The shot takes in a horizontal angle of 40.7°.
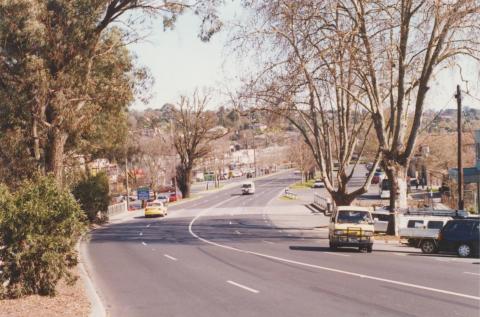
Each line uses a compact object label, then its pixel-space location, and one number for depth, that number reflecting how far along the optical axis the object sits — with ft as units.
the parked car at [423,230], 87.20
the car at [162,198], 251.72
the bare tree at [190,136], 281.54
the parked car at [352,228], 86.33
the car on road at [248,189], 295.28
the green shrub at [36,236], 46.47
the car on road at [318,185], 338.58
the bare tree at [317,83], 101.55
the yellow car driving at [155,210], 190.29
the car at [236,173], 585.22
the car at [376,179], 343.16
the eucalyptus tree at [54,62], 82.99
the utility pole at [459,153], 119.96
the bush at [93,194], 161.17
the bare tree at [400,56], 91.45
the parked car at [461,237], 79.92
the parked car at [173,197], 281.62
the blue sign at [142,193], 233.35
